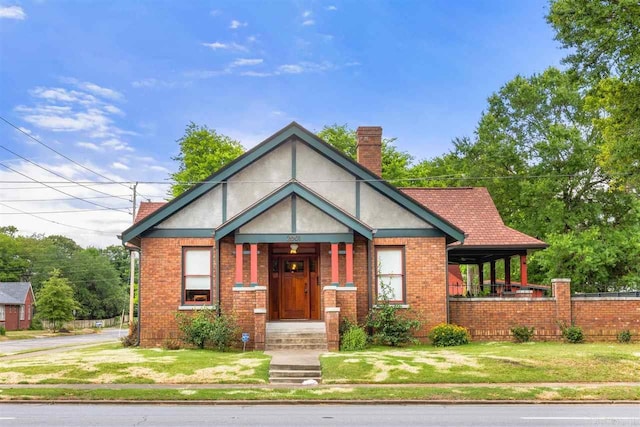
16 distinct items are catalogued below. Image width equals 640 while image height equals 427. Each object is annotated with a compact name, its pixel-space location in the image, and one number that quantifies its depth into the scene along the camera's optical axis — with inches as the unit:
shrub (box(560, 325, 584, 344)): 868.6
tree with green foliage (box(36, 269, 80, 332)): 2539.4
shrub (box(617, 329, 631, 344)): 871.1
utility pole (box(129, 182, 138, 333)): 1082.5
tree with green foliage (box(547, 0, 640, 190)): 735.7
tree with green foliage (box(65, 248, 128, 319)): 3740.2
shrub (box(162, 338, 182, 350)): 827.4
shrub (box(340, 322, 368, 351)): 800.3
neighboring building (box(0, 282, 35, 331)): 2669.8
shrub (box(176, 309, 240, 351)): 810.8
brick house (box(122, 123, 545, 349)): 859.4
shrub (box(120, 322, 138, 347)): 897.1
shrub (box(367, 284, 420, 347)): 843.4
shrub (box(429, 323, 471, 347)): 839.3
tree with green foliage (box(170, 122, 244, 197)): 1952.5
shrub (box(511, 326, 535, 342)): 876.0
